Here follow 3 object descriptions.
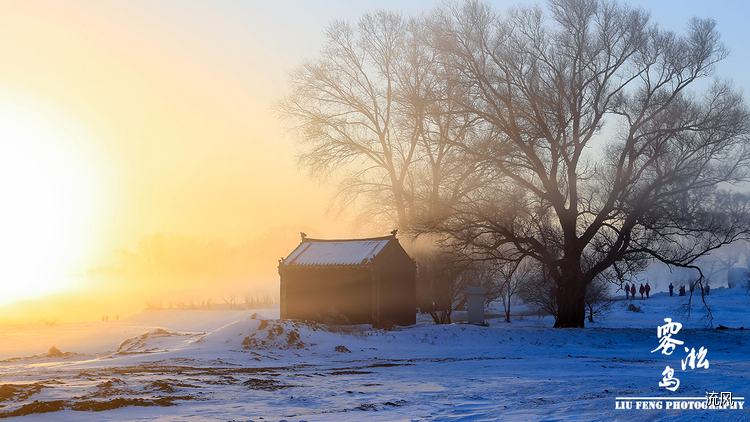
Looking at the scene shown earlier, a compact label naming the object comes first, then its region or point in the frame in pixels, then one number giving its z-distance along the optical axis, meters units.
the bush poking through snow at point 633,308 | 42.50
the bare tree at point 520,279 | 38.97
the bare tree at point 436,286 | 33.34
